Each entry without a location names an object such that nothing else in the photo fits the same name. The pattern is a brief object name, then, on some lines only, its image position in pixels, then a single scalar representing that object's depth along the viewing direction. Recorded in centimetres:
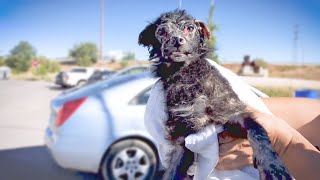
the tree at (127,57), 6781
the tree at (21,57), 5197
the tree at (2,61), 5129
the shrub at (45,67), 4251
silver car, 439
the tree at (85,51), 7100
